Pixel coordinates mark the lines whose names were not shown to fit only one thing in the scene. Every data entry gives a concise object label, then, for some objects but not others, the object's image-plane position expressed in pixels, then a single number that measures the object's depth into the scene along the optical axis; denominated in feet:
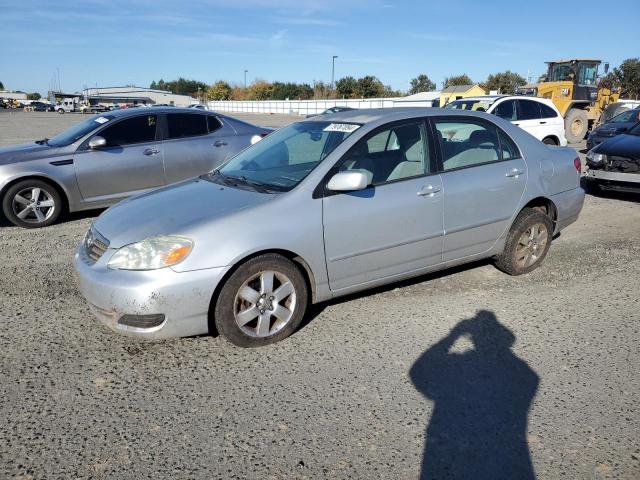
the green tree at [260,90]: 332.90
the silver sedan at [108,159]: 22.20
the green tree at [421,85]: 325.21
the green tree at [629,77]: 211.61
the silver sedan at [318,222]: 10.97
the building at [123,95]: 288.51
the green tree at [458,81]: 289.58
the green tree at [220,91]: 370.12
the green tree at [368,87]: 281.33
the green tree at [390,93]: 294.74
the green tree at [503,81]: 253.24
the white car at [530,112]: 39.63
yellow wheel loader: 62.49
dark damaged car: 26.50
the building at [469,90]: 163.20
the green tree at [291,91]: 317.42
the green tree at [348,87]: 283.92
